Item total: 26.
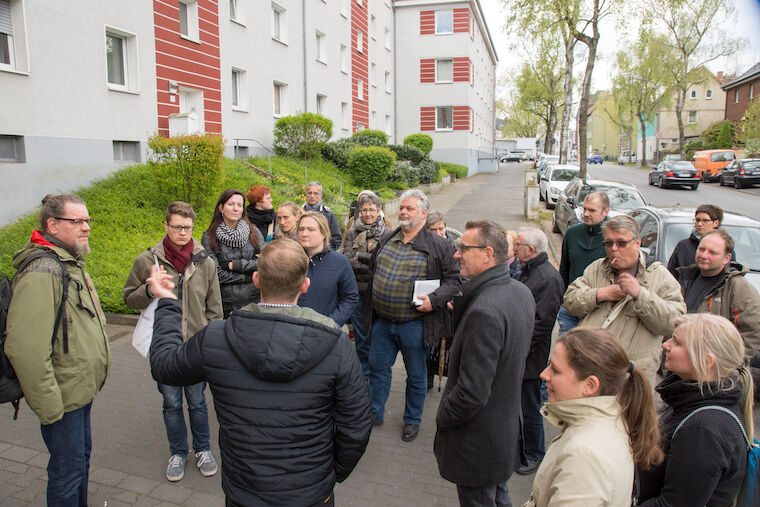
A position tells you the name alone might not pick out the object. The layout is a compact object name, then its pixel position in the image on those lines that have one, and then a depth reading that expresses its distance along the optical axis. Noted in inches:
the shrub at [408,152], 1082.1
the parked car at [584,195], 478.3
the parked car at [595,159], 2654.3
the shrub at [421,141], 1242.6
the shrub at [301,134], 748.0
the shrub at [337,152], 833.5
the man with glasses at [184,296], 143.6
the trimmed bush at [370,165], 775.1
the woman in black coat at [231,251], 177.0
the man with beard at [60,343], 103.3
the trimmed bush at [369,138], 926.4
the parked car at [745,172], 1110.4
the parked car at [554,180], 794.2
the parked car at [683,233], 261.3
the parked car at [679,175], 1131.3
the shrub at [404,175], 903.1
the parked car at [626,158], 2487.0
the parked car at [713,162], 1344.7
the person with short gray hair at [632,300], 127.8
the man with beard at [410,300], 167.9
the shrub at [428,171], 1049.2
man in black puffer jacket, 76.7
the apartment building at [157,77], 398.9
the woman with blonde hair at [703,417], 76.7
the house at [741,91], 1728.6
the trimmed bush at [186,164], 425.7
